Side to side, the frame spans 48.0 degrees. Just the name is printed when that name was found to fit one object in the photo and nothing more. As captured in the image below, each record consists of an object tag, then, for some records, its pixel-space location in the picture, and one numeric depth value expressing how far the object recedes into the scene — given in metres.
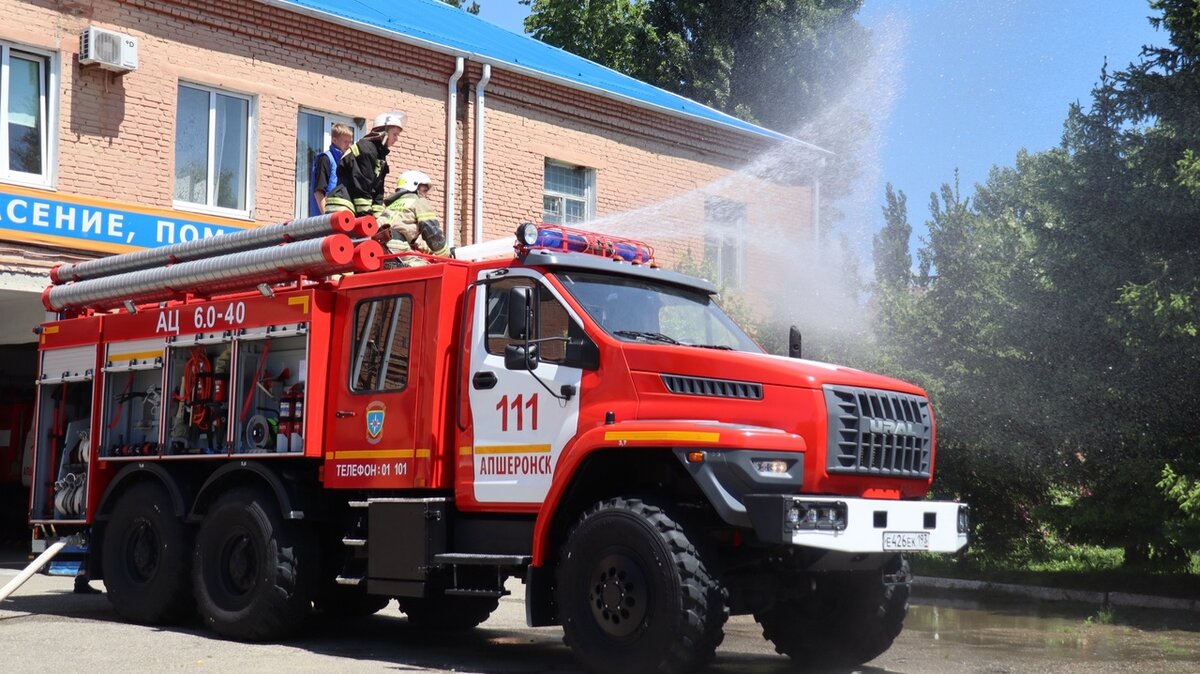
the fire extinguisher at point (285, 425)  10.31
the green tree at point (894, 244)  18.80
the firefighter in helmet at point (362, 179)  11.71
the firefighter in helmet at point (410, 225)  10.84
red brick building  15.94
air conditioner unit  15.97
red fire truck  7.93
